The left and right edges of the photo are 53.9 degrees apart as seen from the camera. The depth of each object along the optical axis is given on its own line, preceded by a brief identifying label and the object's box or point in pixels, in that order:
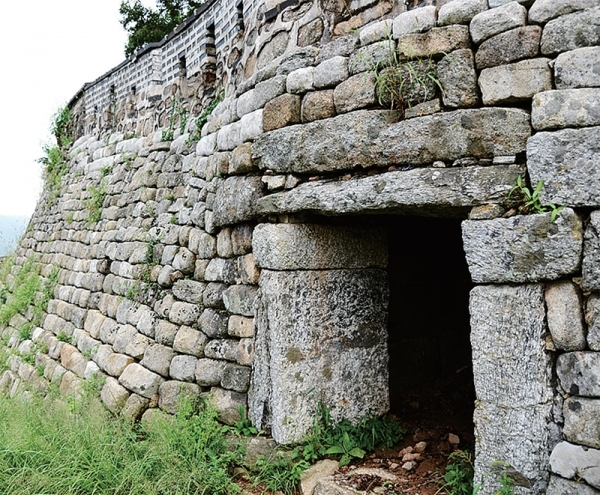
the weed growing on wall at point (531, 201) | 2.34
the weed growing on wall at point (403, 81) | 2.72
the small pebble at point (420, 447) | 3.39
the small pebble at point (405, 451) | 3.38
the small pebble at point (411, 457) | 3.30
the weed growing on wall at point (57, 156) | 8.32
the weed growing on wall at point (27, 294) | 6.78
